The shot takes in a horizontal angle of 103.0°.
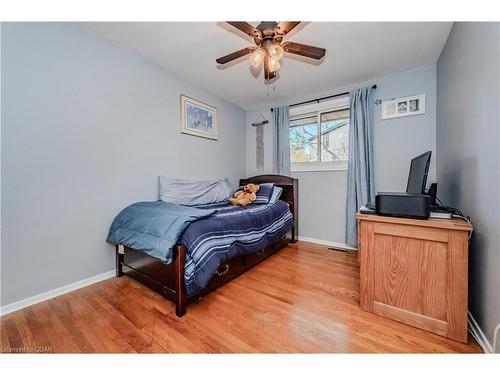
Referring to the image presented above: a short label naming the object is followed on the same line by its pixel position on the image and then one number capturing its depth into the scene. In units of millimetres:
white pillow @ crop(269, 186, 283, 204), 2764
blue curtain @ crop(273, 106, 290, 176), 3209
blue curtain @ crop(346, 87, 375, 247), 2553
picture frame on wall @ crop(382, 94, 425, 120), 2345
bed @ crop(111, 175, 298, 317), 1387
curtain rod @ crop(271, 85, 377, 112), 2795
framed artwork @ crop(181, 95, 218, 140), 2621
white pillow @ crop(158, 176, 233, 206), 2332
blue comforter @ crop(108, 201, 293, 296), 1391
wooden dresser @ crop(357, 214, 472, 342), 1137
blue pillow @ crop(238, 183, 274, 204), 2768
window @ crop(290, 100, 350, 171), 2900
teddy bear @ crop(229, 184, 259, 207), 2623
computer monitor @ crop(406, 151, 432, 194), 1367
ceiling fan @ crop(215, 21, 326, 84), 1401
